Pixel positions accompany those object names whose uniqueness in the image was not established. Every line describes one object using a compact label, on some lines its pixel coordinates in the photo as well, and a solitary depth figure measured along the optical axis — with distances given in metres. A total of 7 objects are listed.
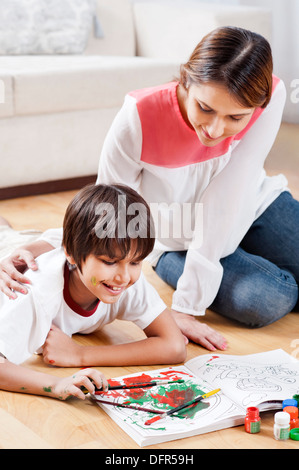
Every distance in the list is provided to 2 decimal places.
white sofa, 3.30
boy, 1.99
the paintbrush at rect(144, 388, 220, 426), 1.90
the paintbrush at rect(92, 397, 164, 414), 1.92
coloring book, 1.89
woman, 2.28
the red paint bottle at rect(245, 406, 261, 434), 1.91
